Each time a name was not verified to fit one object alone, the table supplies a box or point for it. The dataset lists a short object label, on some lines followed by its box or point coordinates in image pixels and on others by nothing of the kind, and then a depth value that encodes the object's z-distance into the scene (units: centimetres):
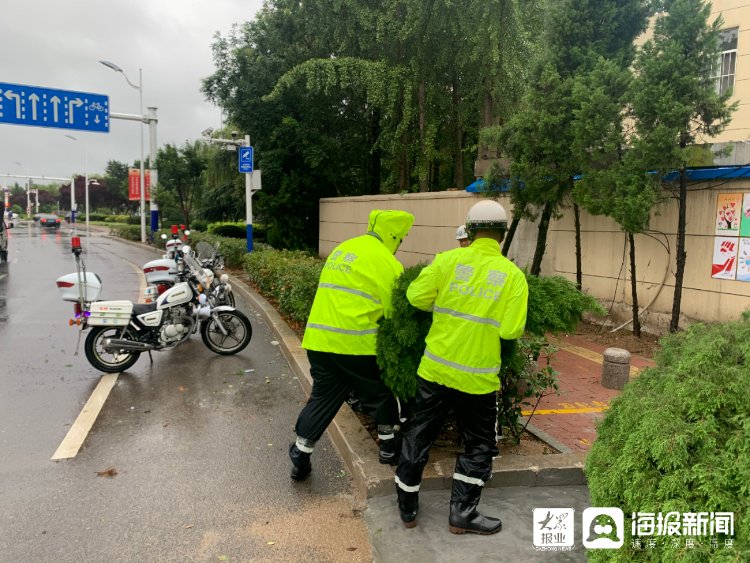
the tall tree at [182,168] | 2944
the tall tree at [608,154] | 720
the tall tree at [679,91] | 694
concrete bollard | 610
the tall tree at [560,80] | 831
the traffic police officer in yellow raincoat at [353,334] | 366
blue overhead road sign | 1758
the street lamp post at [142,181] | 2731
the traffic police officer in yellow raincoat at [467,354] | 302
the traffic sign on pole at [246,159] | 1527
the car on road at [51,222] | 5278
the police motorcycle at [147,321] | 644
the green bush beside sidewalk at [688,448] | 186
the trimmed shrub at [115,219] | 5802
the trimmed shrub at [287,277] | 775
